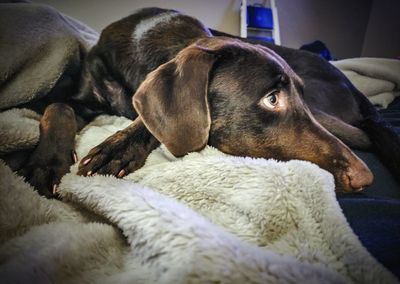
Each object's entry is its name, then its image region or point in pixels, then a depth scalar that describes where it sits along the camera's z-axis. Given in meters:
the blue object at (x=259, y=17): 1.38
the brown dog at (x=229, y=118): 0.29
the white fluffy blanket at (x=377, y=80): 0.61
